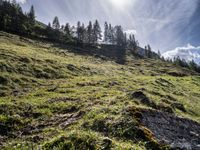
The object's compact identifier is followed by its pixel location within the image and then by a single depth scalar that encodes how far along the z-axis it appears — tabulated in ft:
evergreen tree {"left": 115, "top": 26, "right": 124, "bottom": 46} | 354.65
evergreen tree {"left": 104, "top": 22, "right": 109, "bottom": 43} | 369.57
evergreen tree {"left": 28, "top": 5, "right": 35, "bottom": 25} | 269.40
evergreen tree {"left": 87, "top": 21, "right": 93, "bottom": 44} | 309.24
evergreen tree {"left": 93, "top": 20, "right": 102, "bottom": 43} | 313.59
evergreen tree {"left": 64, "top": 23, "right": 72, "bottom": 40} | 273.67
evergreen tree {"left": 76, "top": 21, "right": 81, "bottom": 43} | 297.81
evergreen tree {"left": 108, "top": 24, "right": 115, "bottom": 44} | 366.42
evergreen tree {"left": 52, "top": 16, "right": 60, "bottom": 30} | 305.31
